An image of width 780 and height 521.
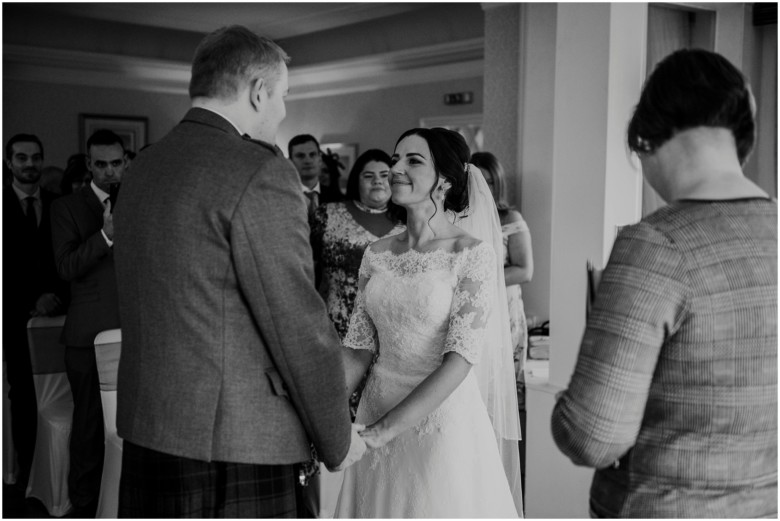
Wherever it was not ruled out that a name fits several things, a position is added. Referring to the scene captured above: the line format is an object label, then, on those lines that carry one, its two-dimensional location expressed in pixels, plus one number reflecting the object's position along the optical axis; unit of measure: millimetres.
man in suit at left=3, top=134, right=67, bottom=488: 4407
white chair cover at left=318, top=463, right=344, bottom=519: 3842
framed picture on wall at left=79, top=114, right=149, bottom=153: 9766
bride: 2236
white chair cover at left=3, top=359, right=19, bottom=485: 4387
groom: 1605
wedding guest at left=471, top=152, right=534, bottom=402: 4449
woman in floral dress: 3773
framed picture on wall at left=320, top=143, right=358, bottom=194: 9562
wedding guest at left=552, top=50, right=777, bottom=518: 1278
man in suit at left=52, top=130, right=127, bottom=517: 3686
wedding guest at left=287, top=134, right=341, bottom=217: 5355
